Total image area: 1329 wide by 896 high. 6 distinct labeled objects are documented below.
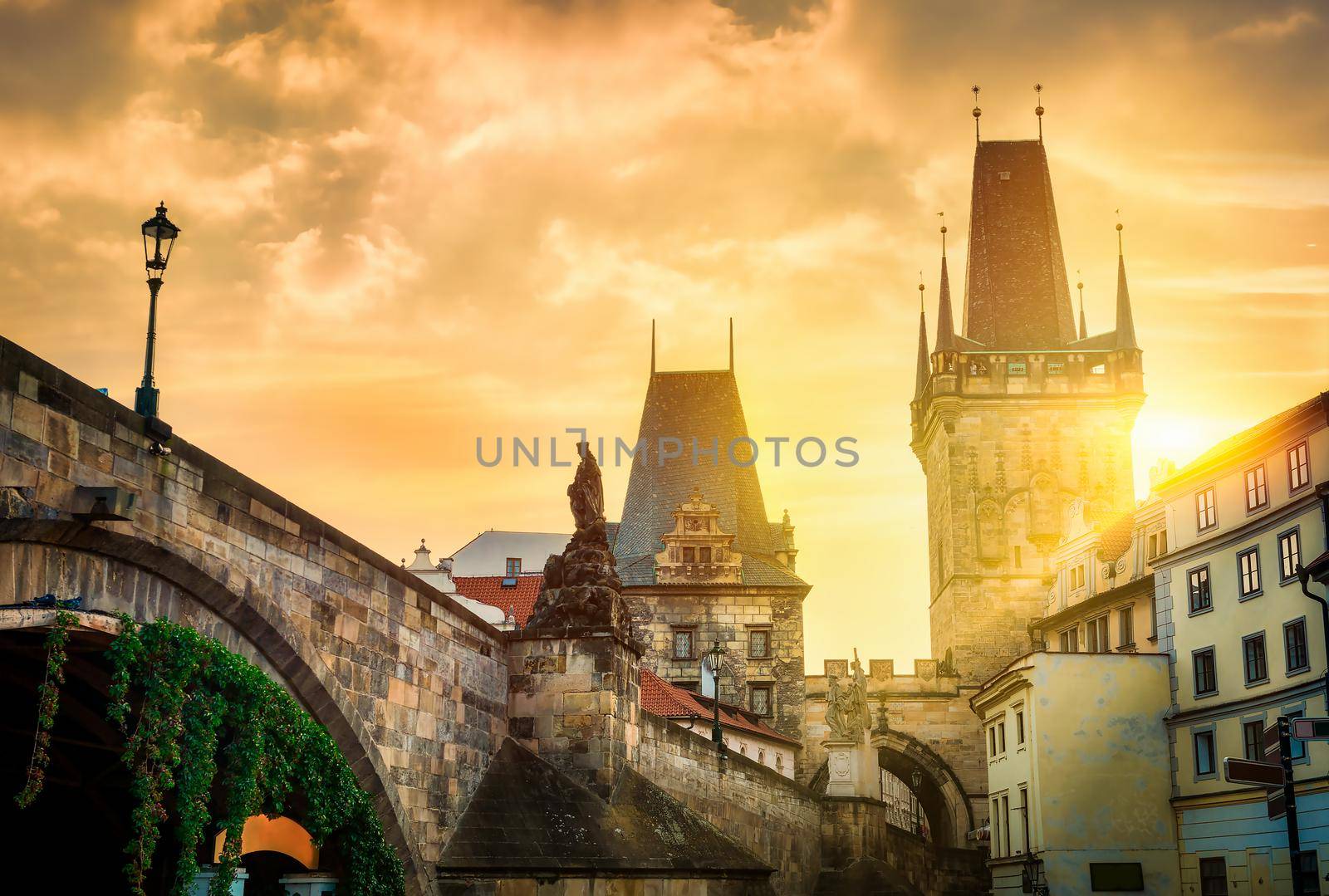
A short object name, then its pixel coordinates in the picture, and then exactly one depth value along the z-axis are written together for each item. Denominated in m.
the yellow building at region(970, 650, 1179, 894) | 37.94
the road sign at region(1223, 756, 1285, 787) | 14.80
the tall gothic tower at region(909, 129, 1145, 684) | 59.62
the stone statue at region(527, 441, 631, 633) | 19.75
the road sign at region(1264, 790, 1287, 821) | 16.66
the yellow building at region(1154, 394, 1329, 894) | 32.16
